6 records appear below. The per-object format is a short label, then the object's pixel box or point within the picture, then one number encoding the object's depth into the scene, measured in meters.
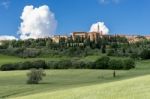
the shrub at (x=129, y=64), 123.62
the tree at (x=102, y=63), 129.00
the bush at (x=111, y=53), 163.12
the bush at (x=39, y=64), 129.38
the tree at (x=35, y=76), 82.88
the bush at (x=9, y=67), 128.88
